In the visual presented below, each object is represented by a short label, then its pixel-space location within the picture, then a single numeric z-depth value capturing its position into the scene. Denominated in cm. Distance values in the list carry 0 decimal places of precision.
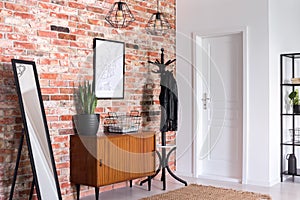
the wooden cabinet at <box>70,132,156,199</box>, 420
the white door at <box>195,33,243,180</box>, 548
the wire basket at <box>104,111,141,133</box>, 468
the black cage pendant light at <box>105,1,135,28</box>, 489
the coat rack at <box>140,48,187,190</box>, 518
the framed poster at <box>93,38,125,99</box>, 474
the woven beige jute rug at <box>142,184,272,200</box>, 444
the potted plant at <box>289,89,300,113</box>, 543
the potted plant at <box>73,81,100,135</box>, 438
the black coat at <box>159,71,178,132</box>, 520
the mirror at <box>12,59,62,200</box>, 366
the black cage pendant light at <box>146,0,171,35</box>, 554
